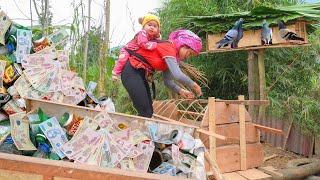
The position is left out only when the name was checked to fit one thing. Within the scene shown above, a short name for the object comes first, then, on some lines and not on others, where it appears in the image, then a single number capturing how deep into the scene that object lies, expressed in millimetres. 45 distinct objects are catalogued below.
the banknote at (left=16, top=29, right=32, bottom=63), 1808
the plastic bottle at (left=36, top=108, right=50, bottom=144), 1364
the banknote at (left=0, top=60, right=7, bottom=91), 1698
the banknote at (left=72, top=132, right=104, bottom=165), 1257
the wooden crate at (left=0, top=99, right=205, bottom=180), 765
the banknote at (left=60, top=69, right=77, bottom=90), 1876
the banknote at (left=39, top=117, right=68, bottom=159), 1344
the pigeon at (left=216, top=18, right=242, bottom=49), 4551
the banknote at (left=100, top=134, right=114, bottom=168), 1284
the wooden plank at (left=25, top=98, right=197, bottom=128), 1540
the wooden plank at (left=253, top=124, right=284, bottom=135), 3116
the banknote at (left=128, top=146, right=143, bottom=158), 1346
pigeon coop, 4734
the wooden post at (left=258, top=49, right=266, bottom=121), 5430
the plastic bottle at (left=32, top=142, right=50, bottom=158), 1330
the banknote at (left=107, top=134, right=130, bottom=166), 1300
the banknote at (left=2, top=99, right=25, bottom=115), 1704
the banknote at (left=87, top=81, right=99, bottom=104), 2047
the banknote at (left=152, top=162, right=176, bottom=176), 1277
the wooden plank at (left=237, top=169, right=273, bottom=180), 3089
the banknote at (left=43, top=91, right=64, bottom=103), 1810
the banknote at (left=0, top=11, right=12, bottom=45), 1752
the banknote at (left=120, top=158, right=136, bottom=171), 1286
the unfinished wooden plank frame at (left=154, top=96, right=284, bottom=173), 3166
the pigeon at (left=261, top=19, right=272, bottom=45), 4660
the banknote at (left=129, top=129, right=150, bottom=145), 1428
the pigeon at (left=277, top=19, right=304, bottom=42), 4461
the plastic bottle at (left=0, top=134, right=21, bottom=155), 1302
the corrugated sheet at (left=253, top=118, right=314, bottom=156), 5969
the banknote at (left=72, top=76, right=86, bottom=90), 1955
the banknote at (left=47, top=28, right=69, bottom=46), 2068
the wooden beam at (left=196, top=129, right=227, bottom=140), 1905
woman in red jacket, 2311
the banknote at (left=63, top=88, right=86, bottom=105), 1884
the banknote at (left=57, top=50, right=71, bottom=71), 1973
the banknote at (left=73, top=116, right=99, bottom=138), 1385
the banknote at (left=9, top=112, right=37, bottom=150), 1318
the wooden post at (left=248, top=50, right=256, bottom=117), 5363
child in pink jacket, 2266
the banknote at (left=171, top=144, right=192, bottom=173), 1305
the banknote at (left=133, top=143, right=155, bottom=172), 1344
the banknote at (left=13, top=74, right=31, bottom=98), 1741
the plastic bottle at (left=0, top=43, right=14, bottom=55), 1817
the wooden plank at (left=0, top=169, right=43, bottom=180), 766
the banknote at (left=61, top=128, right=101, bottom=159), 1296
